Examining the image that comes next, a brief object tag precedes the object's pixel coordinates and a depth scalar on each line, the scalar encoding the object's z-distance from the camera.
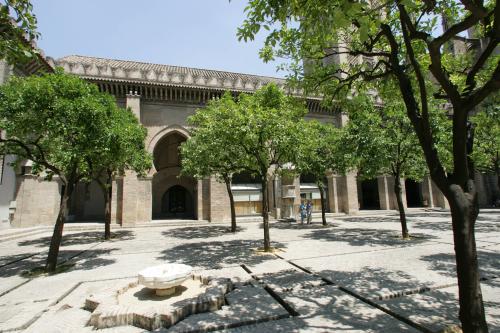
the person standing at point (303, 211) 19.31
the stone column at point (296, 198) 23.24
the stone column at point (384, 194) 27.09
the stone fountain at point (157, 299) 4.55
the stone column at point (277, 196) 23.31
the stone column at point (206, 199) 21.77
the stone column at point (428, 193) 28.78
